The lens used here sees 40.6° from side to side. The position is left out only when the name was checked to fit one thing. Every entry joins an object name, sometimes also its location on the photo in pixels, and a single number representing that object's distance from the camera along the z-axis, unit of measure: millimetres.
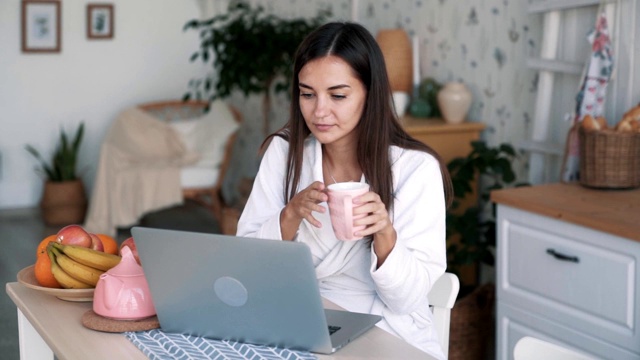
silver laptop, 1392
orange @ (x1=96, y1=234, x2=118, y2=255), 1896
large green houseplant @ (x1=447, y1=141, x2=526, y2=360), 3277
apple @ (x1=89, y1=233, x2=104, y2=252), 1854
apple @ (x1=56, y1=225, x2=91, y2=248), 1814
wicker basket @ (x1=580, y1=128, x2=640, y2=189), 2666
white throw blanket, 5691
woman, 1864
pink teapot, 1617
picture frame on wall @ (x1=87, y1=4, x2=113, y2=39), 6801
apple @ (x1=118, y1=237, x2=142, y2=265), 1728
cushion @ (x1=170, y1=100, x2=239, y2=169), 5914
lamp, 4023
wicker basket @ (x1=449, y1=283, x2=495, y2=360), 3262
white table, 1474
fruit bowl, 1729
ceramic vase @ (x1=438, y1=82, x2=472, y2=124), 3682
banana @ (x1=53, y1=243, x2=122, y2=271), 1723
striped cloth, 1456
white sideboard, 2314
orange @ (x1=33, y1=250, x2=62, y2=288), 1763
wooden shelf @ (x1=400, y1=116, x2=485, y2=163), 3557
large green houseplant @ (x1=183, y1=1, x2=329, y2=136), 4820
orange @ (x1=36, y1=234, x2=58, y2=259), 1794
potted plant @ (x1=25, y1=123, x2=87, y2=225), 6164
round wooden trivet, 1584
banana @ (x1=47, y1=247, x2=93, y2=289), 1724
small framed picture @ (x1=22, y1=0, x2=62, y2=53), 6578
